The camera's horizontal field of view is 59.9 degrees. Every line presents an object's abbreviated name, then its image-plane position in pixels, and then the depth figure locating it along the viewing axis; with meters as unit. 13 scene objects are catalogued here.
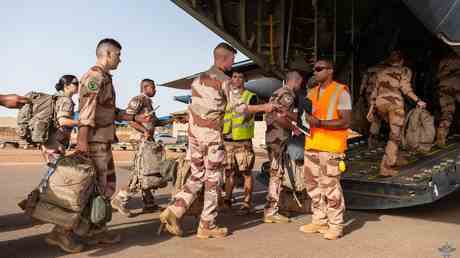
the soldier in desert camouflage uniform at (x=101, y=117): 3.51
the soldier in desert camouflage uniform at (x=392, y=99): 5.62
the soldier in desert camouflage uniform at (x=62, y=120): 3.87
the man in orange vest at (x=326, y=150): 4.05
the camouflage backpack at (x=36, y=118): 4.41
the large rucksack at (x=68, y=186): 3.33
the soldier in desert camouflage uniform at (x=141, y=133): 5.09
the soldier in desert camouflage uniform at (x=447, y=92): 6.83
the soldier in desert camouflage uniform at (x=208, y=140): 3.95
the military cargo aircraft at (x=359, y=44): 4.85
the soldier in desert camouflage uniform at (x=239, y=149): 5.23
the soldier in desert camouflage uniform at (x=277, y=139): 4.66
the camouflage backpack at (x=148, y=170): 5.02
